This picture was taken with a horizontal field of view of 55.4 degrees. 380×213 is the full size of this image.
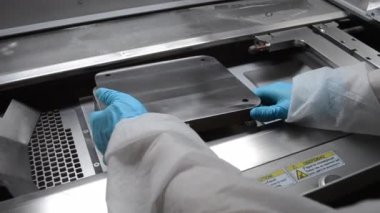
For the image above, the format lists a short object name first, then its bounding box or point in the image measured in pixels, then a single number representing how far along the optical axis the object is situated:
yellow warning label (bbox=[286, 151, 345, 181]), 0.88
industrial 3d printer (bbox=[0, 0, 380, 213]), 0.87
